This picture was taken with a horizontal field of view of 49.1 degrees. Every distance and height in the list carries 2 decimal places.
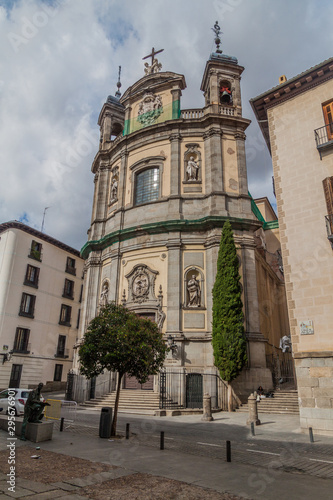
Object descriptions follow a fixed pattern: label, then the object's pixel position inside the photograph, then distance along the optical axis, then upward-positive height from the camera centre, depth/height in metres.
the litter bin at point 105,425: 10.74 -1.14
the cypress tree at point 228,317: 18.11 +3.34
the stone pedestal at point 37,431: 9.92 -1.28
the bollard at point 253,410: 13.52 -0.80
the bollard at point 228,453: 7.97 -1.37
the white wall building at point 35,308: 32.00 +6.79
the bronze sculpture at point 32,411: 10.23 -0.77
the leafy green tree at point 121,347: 11.27 +1.09
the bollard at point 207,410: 15.26 -0.96
